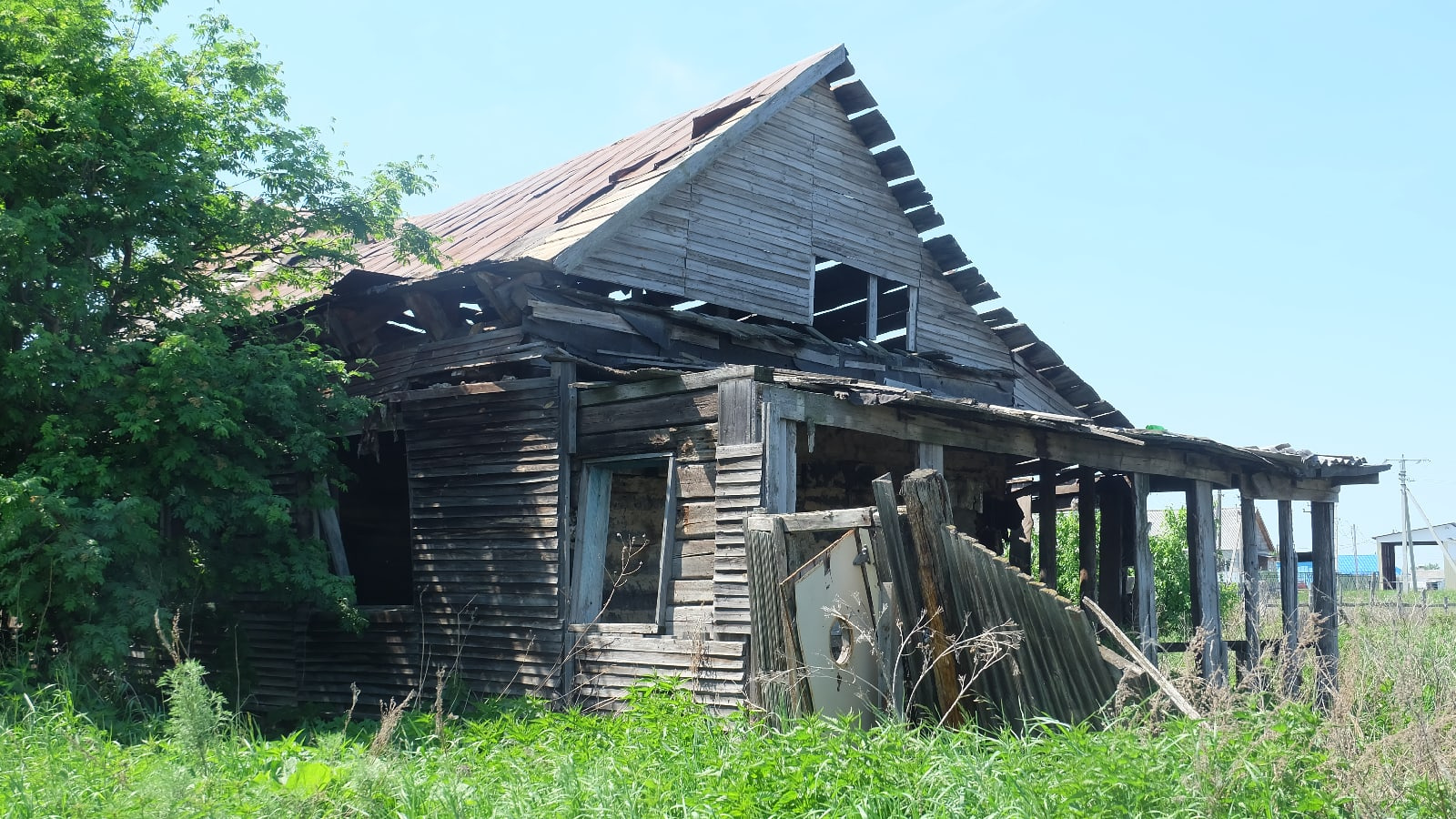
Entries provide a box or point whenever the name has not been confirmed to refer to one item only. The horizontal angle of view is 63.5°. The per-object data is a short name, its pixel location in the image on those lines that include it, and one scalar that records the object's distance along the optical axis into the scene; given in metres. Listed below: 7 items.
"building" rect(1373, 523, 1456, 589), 47.87
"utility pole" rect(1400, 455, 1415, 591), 33.77
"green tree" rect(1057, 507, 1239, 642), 19.92
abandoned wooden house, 6.26
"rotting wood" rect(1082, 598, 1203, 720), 5.02
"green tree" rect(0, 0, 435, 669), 7.47
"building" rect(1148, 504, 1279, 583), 51.19
